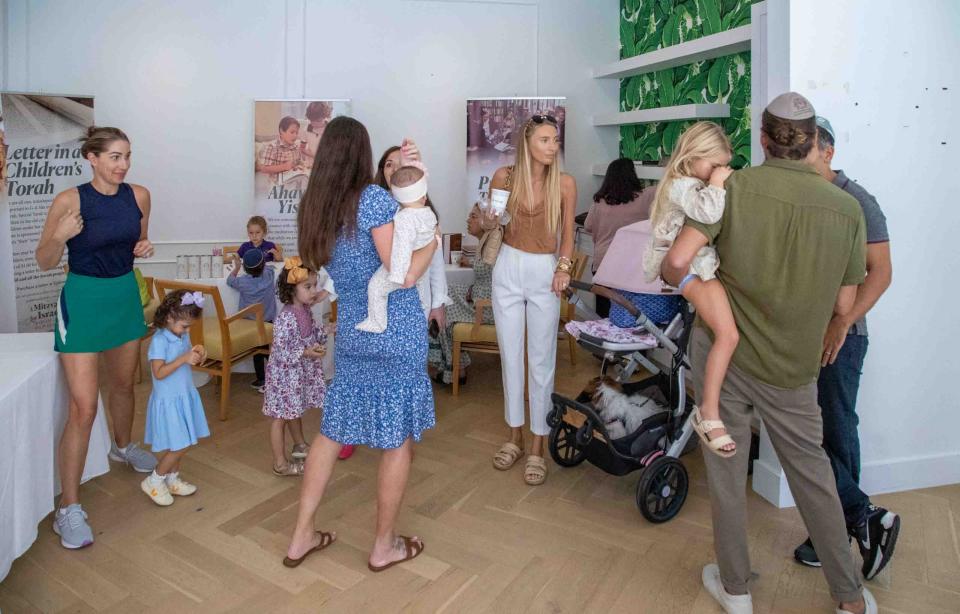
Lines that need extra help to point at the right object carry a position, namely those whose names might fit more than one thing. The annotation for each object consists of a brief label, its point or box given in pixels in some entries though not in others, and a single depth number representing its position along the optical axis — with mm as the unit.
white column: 3068
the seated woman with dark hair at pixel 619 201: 5770
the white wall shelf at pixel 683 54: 5008
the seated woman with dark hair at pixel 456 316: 5051
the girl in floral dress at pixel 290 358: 3553
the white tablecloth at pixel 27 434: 2555
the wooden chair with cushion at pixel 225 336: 4422
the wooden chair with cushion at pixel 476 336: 4875
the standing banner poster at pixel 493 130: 6699
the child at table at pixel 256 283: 4852
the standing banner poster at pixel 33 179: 5355
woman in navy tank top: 2902
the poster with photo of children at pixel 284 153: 6434
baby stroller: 3186
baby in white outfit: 2471
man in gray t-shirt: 2583
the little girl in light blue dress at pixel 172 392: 3158
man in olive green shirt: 2084
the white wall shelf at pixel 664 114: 5391
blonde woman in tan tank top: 3410
